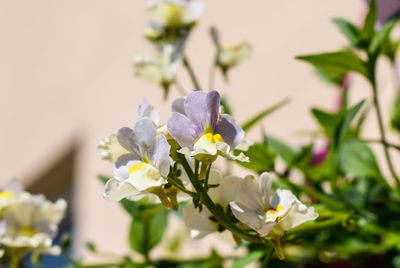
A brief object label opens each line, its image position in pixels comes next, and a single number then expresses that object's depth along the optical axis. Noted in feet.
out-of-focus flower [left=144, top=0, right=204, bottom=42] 1.23
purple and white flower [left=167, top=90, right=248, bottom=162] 0.81
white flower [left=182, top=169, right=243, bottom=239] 0.87
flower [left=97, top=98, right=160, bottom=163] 0.86
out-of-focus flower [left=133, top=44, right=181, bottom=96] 1.22
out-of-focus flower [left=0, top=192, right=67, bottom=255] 1.03
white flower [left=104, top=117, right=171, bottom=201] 0.81
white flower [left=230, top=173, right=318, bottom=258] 0.83
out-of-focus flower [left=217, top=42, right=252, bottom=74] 1.30
